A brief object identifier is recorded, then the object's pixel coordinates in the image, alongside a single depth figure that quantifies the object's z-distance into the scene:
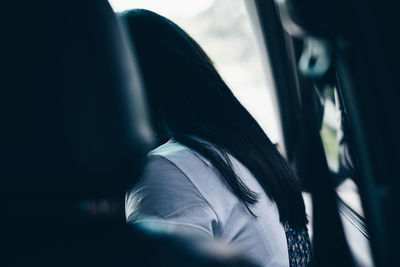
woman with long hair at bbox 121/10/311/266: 1.00
